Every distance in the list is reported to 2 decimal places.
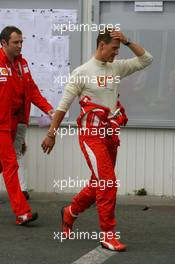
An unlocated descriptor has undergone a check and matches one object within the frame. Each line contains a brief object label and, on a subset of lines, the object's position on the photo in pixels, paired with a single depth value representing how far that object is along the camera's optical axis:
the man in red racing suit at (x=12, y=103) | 16.34
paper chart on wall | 19.89
